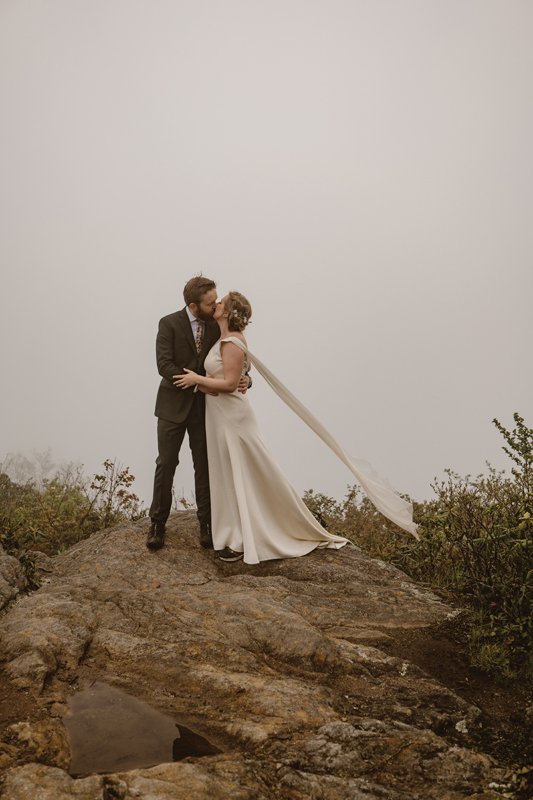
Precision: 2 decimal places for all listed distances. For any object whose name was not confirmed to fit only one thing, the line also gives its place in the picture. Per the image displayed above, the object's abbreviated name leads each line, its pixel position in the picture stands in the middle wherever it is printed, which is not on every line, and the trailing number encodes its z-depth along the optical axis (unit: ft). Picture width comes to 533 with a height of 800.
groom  21.81
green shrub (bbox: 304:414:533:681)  15.12
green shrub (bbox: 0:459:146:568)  27.40
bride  21.97
